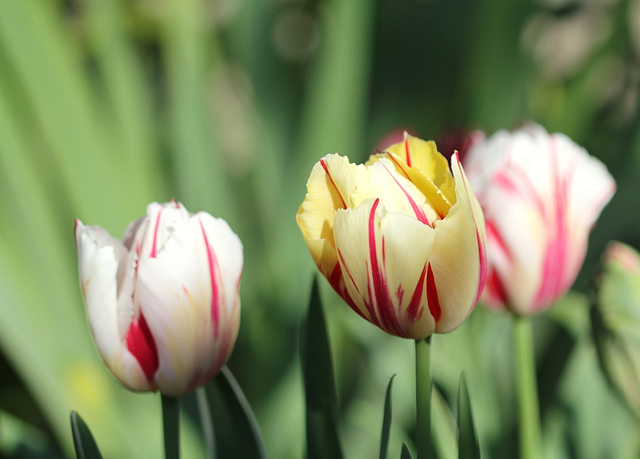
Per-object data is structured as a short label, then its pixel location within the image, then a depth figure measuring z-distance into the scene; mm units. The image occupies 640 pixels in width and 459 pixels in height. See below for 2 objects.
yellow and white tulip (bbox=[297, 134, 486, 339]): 603
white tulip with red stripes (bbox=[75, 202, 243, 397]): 621
